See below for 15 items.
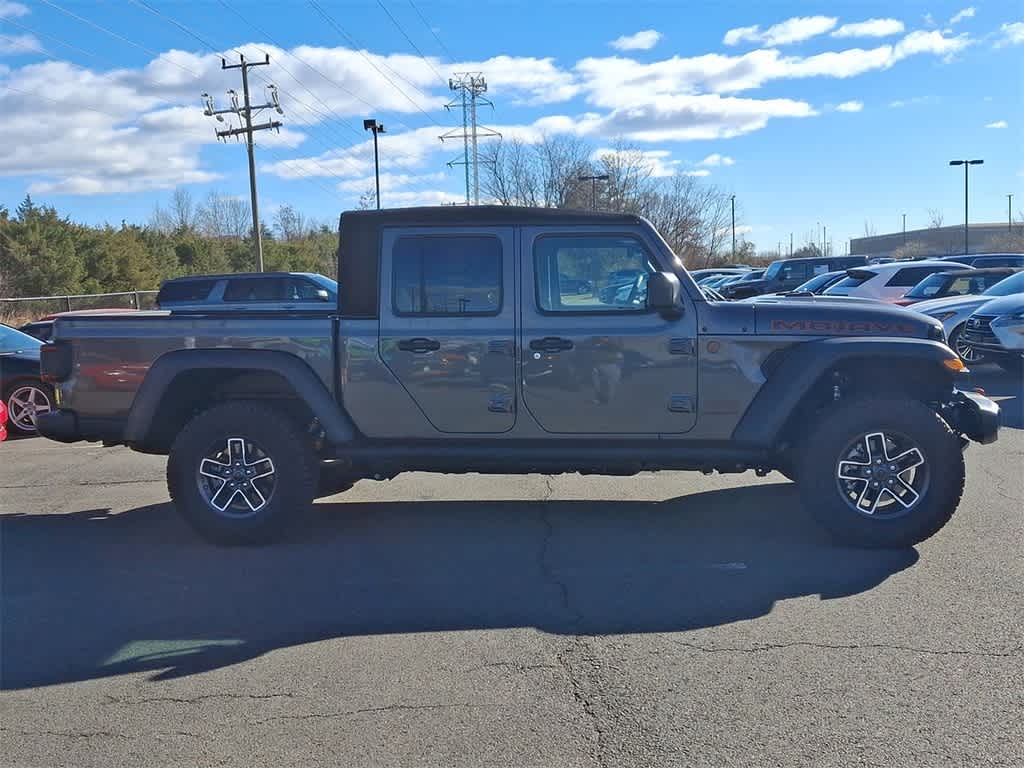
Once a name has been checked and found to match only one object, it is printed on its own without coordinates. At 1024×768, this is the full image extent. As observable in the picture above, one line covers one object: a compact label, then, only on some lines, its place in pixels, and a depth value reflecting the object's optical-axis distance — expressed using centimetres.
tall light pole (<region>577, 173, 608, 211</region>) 3869
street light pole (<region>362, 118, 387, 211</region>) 3919
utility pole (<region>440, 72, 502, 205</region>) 4116
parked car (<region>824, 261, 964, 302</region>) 1728
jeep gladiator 550
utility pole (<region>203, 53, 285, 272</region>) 3750
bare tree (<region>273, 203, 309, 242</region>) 7388
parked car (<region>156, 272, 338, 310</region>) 1577
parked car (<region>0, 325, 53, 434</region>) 1082
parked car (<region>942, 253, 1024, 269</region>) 2145
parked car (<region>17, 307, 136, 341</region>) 1538
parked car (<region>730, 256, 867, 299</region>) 2623
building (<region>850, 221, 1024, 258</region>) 7431
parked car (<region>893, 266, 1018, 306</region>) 1532
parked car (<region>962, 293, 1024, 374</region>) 1196
